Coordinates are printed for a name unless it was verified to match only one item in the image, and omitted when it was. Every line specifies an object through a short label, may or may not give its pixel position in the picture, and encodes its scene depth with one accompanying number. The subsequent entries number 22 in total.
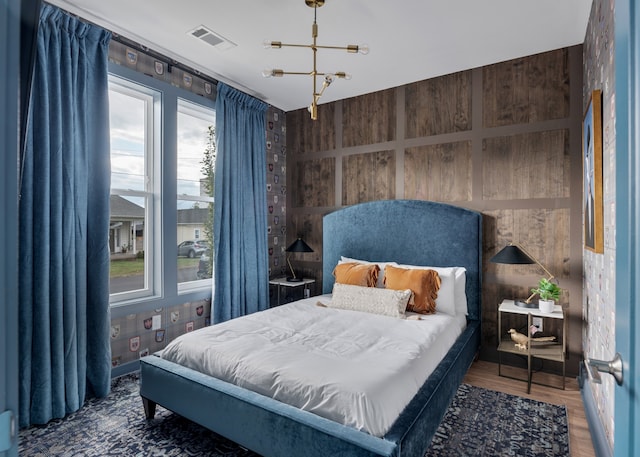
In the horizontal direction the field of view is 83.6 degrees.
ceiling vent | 2.76
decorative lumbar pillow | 2.87
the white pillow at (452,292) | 3.05
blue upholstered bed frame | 1.57
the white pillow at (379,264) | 3.37
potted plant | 2.73
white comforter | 1.64
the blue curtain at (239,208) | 3.64
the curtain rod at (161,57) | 2.85
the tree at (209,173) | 3.77
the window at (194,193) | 3.53
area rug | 1.99
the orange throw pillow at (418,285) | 2.98
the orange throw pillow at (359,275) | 3.31
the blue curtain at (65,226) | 2.26
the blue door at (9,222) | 0.54
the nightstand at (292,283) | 4.14
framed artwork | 2.04
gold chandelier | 2.15
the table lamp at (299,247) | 4.15
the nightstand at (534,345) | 2.68
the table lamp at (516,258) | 2.84
